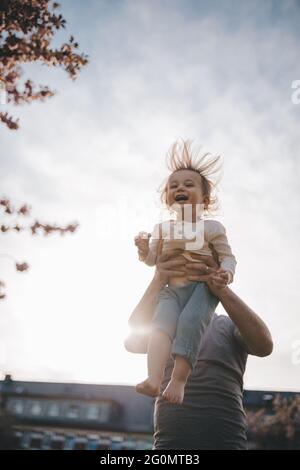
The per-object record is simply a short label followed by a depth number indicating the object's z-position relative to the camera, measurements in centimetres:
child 259
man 271
